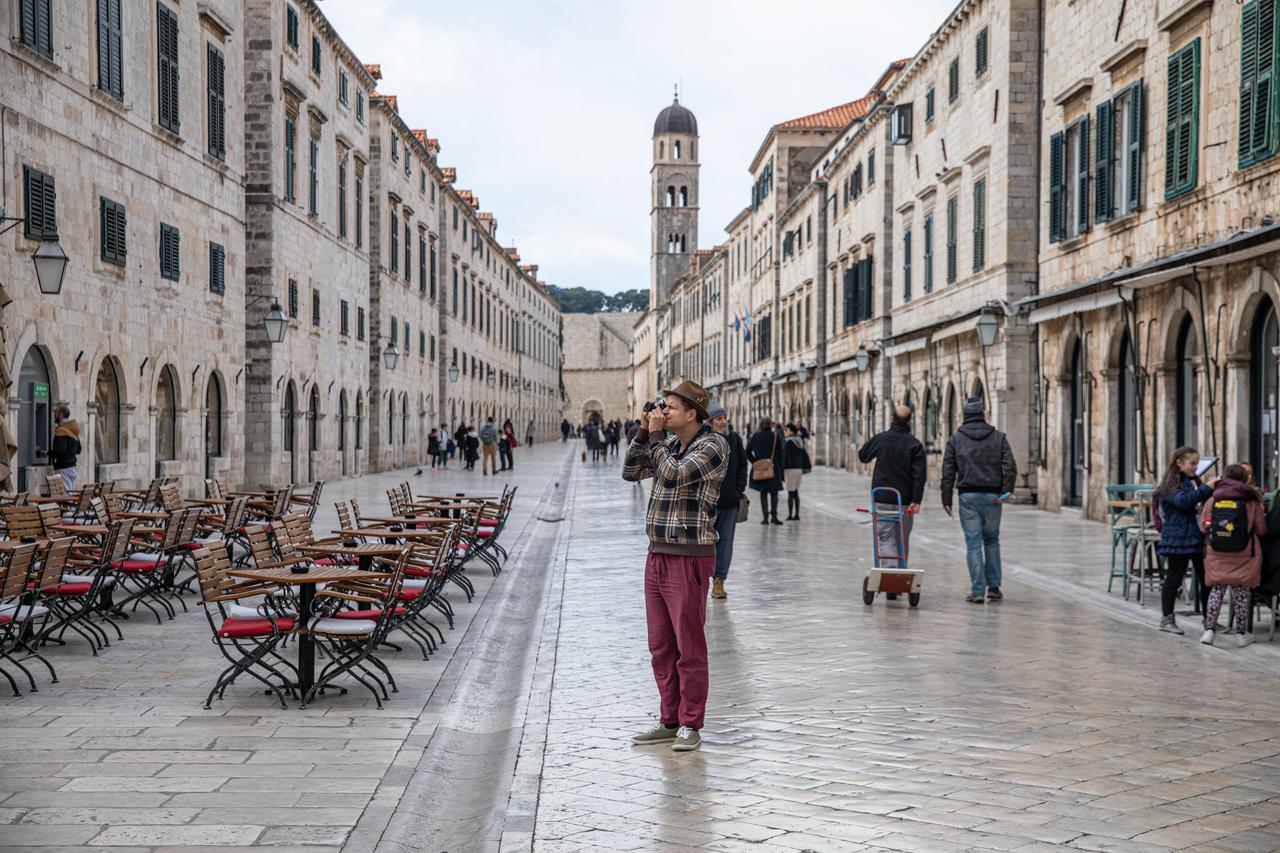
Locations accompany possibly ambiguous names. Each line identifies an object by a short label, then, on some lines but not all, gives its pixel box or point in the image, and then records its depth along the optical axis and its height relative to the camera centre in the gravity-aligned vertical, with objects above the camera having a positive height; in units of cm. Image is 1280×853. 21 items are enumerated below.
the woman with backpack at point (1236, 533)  933 -78
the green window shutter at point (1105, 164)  1994 +414
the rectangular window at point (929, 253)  3094 +423
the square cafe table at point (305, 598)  755 -102
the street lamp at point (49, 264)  1397 +180
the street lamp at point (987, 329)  2284 +175
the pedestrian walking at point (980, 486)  1163 -54
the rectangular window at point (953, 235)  2847 +433
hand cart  1123 -128
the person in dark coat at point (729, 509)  1155 -77
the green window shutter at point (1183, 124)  1680 +408
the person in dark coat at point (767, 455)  1861 -42
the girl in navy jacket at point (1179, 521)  983 -73
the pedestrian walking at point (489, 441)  3684 -40
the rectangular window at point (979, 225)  2631 +418
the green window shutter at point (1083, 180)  2120 +413
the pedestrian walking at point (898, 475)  1201 -46
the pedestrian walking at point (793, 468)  2122 -68
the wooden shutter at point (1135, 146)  1877 +418
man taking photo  636 -64
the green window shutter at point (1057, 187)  2217 +419
